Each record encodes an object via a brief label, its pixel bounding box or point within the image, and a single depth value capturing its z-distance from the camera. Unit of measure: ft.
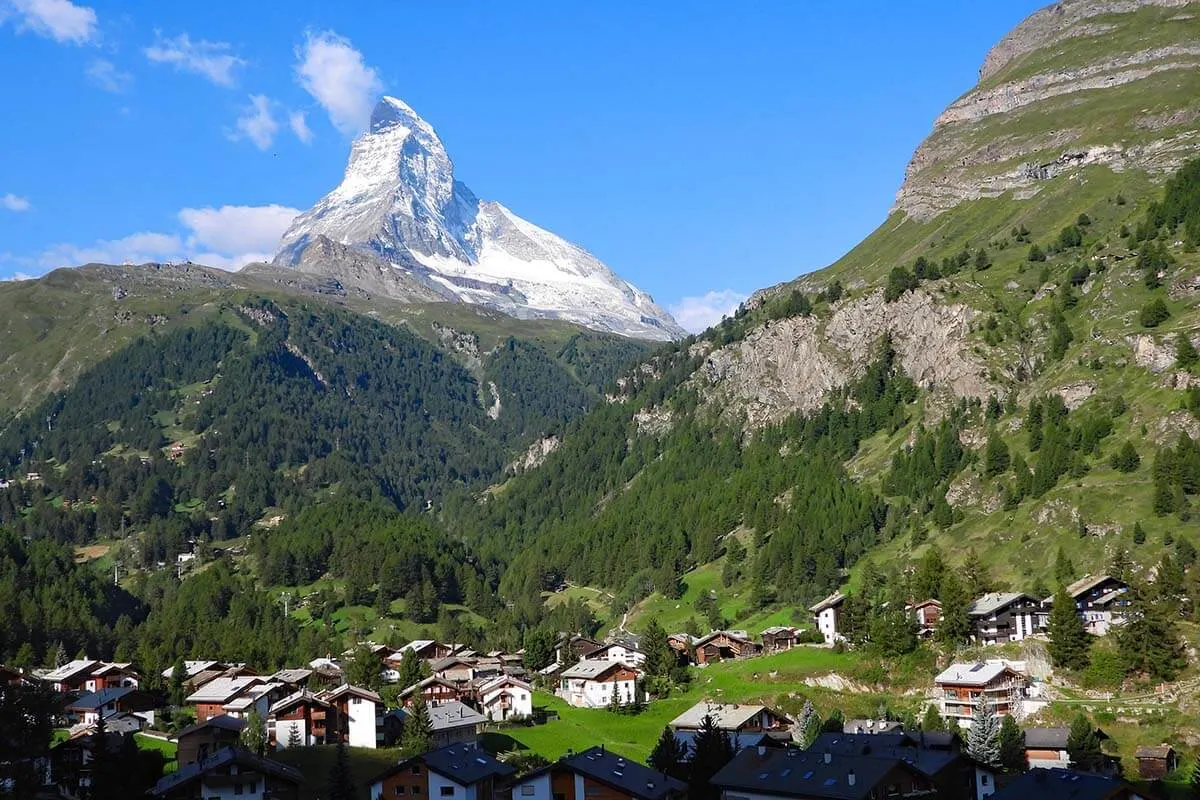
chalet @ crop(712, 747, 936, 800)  250.98
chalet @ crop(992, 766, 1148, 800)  231.50
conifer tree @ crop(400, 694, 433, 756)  348.18
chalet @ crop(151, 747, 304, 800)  291.58
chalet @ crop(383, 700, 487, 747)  371.56
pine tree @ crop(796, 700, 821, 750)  338.34
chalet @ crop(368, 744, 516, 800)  287.89
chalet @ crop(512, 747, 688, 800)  269.64
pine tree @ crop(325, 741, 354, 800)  301.22
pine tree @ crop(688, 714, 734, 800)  278.26
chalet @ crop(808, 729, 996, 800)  272.51
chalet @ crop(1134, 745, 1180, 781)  299.17
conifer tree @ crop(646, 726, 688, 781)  299.99
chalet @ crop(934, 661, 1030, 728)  355.77
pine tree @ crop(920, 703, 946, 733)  343.67
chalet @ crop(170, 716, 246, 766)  345.51
